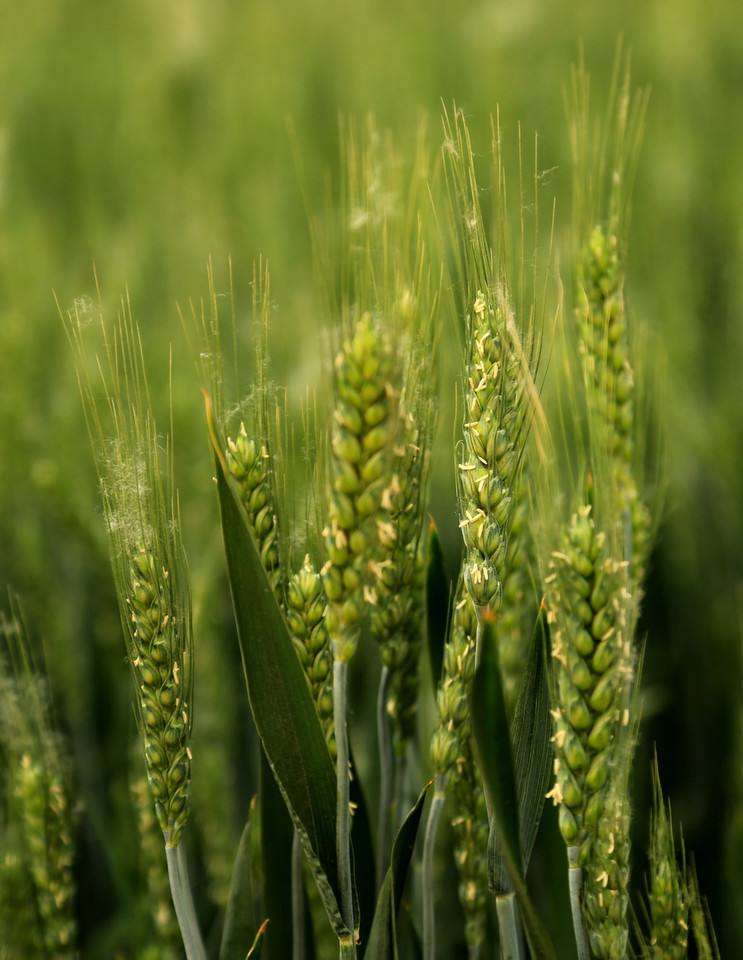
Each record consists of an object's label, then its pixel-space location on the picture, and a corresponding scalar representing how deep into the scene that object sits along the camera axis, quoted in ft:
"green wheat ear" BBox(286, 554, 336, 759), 3.49
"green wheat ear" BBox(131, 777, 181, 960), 3.76
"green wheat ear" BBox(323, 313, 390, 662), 3.37
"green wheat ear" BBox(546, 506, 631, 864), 3.41
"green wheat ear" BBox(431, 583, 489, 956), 3.45
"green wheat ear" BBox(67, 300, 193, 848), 3.44
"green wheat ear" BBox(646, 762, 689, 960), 3.51
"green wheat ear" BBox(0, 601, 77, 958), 3.67
